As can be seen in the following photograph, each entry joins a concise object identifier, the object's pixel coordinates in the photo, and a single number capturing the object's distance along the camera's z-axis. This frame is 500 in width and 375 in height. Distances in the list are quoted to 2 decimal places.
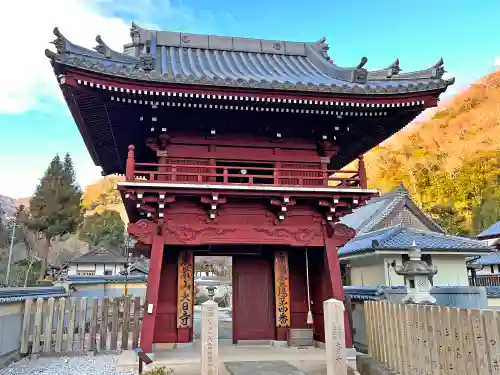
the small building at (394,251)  18.19
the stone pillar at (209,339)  7.29
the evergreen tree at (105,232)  64.57
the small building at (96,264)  49.41
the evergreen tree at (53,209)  38.69
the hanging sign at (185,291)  11.52
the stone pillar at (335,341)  7.82
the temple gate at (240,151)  9.18
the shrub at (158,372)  6.04
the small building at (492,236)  35.81
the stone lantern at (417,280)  7.85
